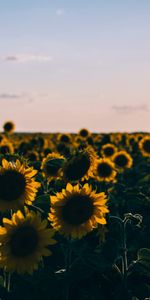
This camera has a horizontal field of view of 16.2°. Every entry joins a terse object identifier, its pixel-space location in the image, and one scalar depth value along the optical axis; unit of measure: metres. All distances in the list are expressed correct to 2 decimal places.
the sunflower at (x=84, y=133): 20.60
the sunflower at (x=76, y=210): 4.61
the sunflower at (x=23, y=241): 4.17
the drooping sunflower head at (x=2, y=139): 16.28
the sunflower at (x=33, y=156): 12.71
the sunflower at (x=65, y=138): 18.12
